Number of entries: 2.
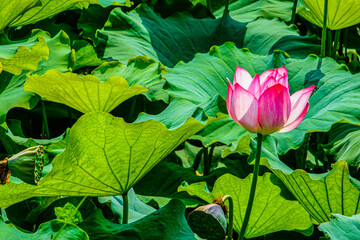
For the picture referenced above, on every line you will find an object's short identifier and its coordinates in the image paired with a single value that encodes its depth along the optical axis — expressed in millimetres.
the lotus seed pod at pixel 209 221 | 4667
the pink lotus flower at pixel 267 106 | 4668
